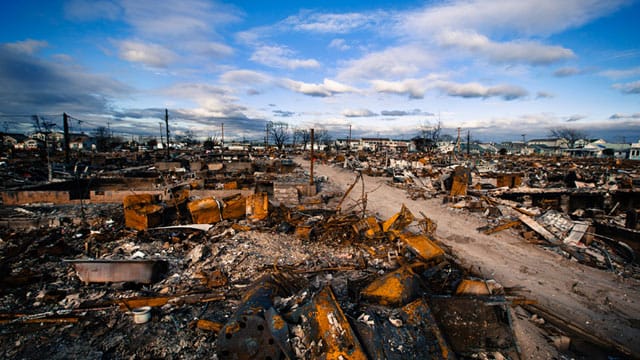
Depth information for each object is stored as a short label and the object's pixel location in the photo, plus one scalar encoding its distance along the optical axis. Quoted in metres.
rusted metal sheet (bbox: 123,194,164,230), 7.48
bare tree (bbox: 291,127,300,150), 73.19
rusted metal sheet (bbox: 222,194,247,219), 8.42
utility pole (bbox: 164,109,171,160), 34.87
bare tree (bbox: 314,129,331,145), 82.31
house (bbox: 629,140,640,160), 54.66
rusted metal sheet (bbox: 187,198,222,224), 8.02
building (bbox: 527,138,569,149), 78.96
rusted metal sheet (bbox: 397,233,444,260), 5.61
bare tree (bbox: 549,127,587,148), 70.97
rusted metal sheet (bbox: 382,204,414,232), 7.33
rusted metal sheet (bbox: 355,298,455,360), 2.87
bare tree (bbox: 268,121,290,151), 68.00
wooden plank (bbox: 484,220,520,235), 8.20
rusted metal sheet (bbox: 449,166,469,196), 12.61
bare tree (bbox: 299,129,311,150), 74.53
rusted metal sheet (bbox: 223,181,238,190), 13.24
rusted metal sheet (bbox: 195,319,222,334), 3.69
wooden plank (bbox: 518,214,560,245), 7.27
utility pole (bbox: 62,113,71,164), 21.83
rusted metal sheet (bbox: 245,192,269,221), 8.57
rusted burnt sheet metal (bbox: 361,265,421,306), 3.48
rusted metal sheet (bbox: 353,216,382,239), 7.17
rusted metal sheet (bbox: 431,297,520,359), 3.32
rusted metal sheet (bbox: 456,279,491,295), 3.81
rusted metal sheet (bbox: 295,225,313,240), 7.23
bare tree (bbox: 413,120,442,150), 47.72
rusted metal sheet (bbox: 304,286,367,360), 2.74
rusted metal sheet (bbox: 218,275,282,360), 2.93
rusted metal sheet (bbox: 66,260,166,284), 4.92
